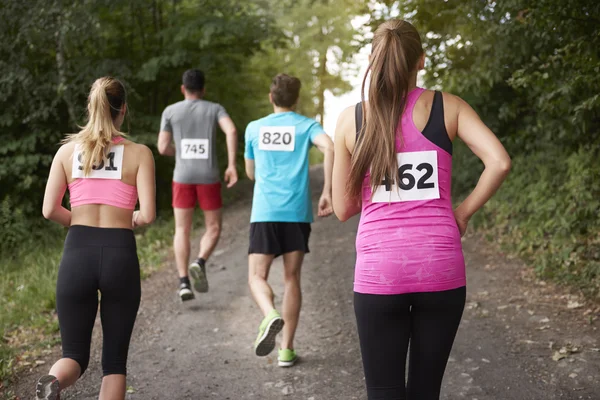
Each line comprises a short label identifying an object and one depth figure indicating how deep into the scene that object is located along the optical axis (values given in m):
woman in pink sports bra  3.53
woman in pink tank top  2.67
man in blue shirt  5.42
